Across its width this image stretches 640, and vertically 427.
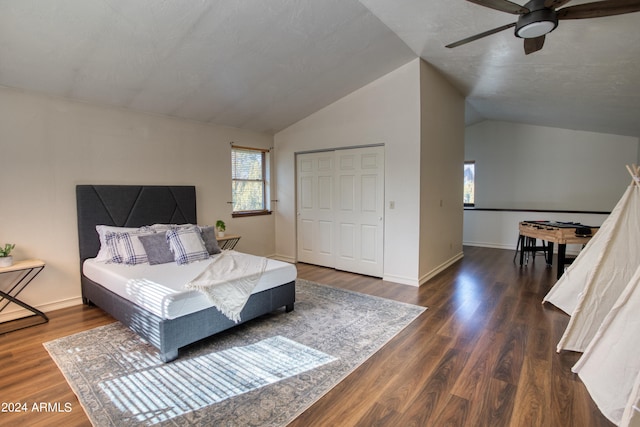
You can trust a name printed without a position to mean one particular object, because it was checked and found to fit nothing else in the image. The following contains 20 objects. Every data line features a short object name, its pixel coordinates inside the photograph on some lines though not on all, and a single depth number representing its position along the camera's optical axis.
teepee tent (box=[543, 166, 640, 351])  2.66
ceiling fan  2.03
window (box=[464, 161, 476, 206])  8.18
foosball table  4.59
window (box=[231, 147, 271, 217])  5.56
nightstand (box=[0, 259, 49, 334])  3.17
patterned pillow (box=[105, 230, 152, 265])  3.54
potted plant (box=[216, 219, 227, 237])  5.01
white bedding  2.58
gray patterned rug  2.02
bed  2.63
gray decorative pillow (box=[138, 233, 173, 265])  3.61
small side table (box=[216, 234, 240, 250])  4.92
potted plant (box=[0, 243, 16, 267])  3.12
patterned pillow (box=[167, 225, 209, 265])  3.69
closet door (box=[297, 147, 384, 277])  4.98
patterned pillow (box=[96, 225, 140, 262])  3.65
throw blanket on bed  2.83
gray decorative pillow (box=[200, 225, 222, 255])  4.13
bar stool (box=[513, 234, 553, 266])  5.71
